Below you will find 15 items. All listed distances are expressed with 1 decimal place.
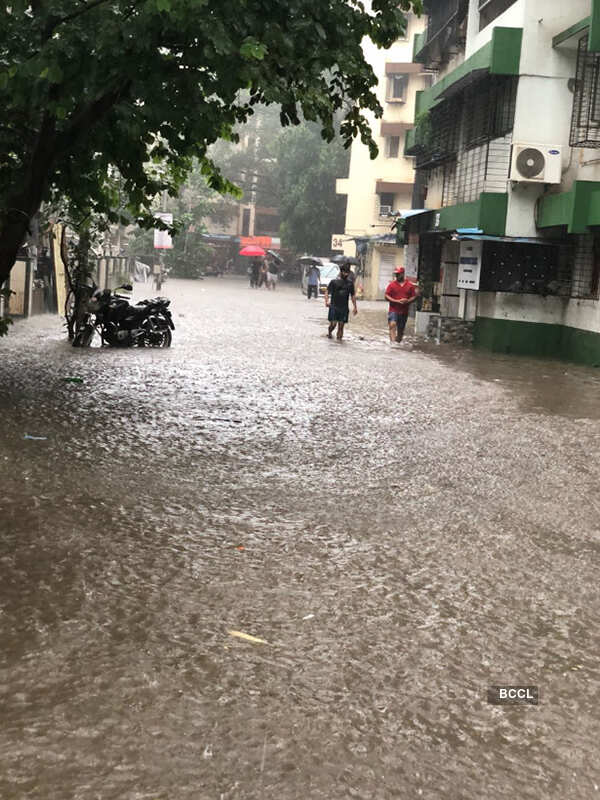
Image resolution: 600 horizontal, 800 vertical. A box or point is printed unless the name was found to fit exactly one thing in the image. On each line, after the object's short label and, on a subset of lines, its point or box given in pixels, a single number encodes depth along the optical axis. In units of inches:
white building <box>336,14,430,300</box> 2084.2
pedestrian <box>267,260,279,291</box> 2227.2
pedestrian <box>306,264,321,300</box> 1855.3
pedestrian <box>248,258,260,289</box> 2264.5
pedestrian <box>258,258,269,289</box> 2255.8
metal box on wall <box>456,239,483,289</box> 869.2
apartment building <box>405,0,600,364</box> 789.2
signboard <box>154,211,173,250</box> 2090.3
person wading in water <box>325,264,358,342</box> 819.4
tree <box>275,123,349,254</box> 2406.5
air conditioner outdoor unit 799.1
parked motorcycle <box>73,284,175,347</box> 688.4
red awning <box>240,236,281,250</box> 3034.0
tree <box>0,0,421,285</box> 339.0
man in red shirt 844.6
